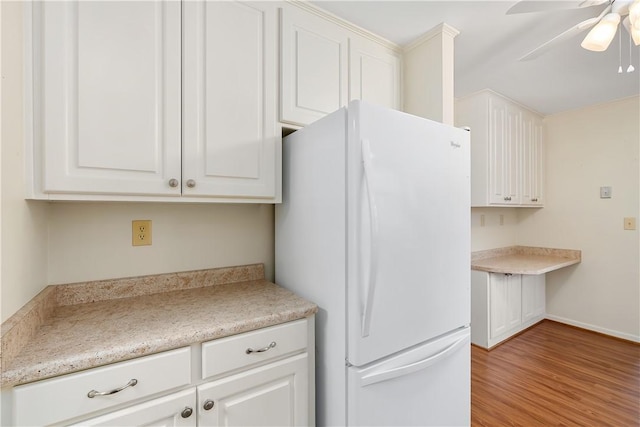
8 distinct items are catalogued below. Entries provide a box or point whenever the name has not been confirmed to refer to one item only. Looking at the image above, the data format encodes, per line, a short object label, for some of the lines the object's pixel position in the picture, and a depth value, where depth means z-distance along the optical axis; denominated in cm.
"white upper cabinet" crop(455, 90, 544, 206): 282
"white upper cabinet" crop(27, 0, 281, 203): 99
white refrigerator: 111
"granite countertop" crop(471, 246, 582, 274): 274
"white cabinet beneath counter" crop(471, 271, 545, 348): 273
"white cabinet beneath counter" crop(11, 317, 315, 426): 80
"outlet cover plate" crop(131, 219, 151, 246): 141
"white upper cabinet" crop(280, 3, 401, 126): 147
